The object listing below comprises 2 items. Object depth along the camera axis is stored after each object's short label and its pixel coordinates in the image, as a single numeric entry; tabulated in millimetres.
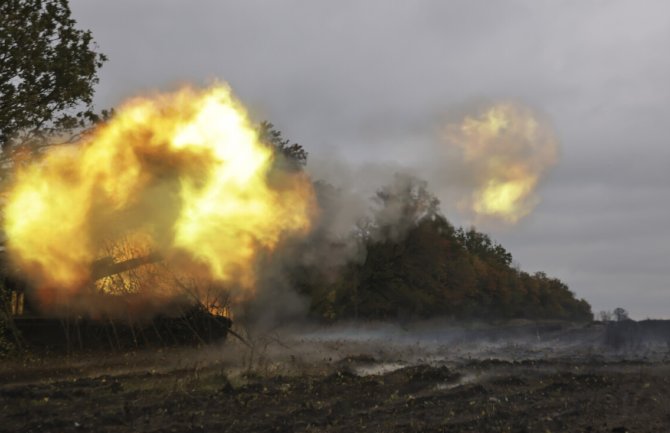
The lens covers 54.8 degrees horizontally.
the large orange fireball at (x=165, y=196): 22172
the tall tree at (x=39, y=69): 23016
